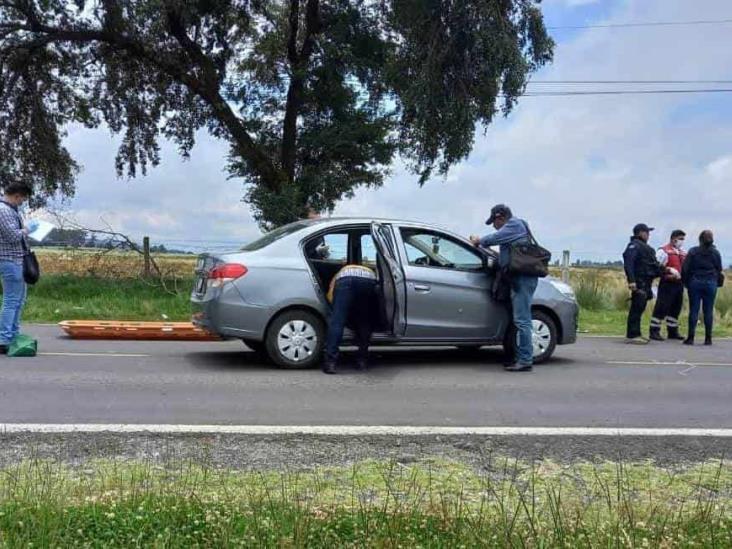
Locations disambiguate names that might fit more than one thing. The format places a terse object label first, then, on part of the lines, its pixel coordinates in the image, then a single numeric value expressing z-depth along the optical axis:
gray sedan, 7.93
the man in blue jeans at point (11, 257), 8.54
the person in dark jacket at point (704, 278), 11.68
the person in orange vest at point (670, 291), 12.25
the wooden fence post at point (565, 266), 17.72
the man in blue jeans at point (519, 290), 8.28
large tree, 16.34
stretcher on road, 10.61
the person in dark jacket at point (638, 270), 11.72
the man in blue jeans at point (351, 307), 7.79
